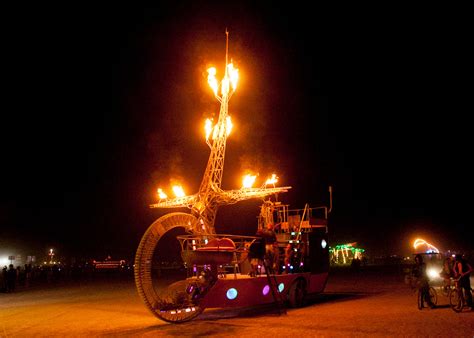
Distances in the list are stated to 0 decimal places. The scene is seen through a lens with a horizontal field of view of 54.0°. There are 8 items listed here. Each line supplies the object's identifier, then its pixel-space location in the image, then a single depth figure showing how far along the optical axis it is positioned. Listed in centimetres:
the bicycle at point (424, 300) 1470
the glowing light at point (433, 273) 2281
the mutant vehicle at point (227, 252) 1316
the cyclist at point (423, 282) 1472
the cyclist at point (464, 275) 1389
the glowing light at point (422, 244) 1976
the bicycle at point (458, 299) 1371
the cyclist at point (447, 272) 1519
